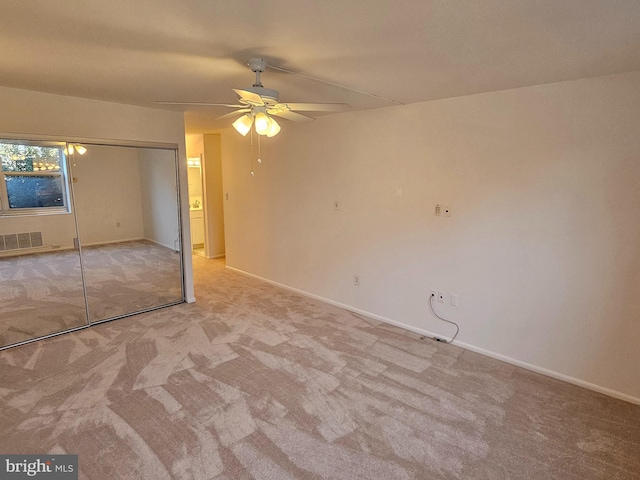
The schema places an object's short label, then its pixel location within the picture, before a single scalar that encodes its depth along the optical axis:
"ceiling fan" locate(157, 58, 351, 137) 2.02
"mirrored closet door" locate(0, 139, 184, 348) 3.20
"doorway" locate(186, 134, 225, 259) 6.22
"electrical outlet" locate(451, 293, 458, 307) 3.24
